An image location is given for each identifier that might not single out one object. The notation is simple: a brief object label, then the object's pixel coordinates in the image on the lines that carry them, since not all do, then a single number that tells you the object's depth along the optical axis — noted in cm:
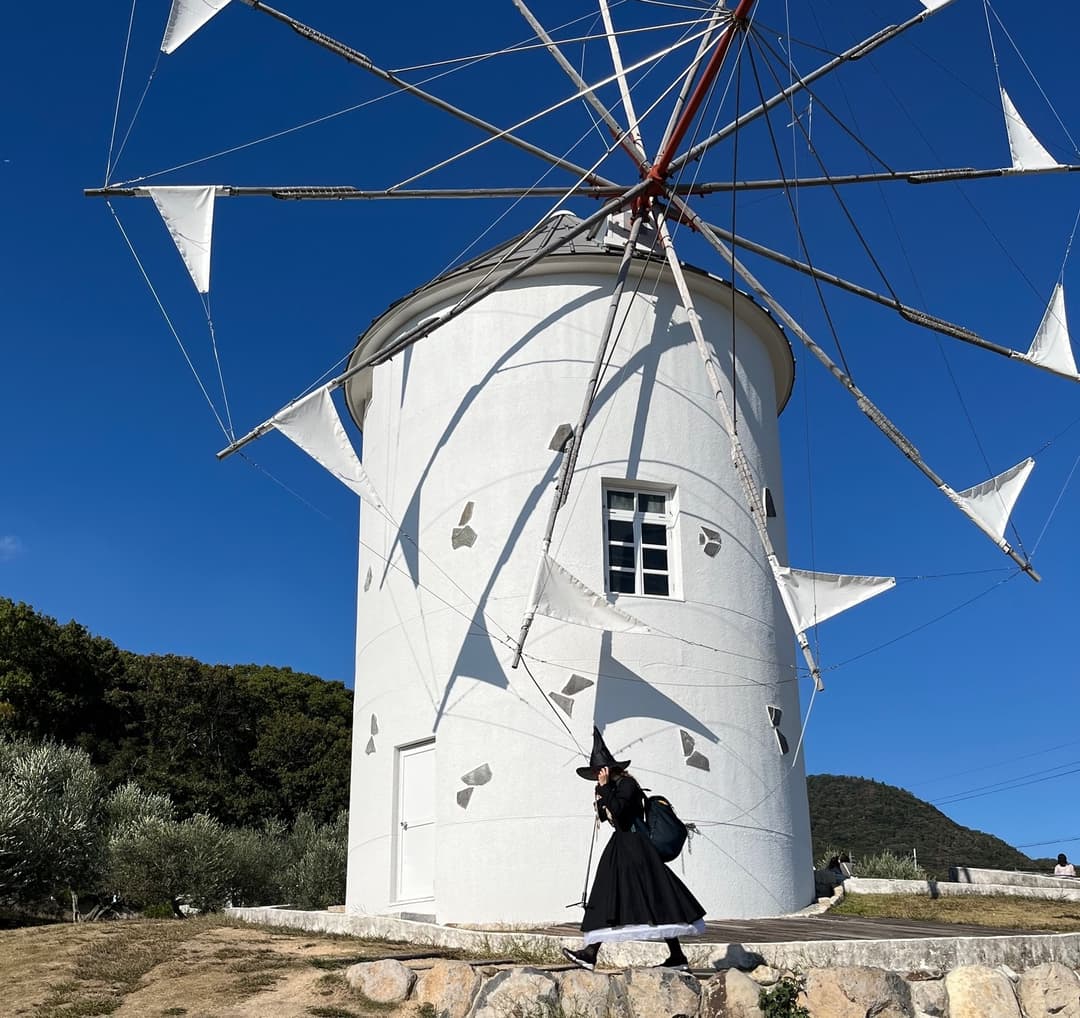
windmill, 1286
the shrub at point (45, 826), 1518
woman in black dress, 834
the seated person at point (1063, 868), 1942
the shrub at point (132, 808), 1943
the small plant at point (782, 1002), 745
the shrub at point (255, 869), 1864
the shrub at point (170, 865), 1708
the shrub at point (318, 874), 1922
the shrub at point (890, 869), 1645
